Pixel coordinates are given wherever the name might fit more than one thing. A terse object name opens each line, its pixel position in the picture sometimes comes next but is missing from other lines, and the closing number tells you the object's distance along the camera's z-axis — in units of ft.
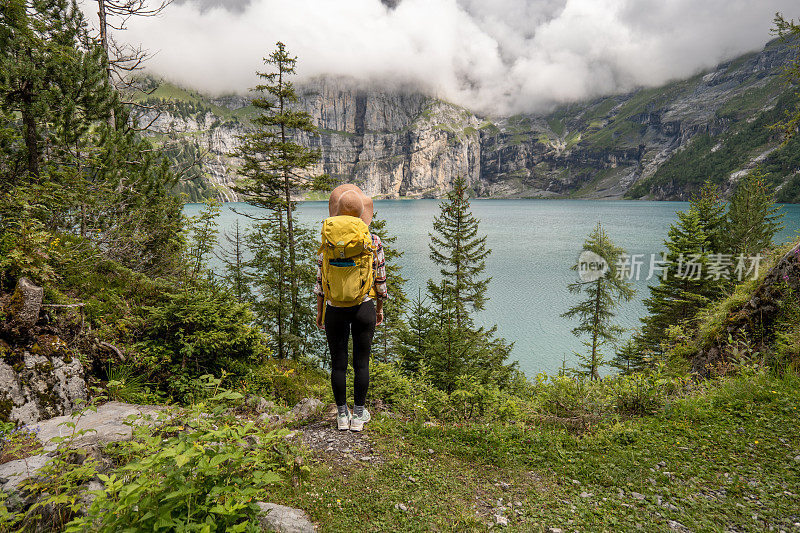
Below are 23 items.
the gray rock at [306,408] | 16.55
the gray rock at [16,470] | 8.09
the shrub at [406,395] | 17.48
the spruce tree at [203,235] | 39.29
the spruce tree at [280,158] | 51.98
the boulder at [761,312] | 21.91
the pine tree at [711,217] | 73.20
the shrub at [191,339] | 17.47
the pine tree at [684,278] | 66.64
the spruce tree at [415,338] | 40.81
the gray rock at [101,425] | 9.94
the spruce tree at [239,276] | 62.90
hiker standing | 12.32
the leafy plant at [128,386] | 15.52
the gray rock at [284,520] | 8.11
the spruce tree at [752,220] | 89.04
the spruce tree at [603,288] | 69.31
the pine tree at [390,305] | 59.26
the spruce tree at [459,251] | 60.49
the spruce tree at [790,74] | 31.73
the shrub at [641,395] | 17.03
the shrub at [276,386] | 19.88
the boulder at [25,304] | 13.55
